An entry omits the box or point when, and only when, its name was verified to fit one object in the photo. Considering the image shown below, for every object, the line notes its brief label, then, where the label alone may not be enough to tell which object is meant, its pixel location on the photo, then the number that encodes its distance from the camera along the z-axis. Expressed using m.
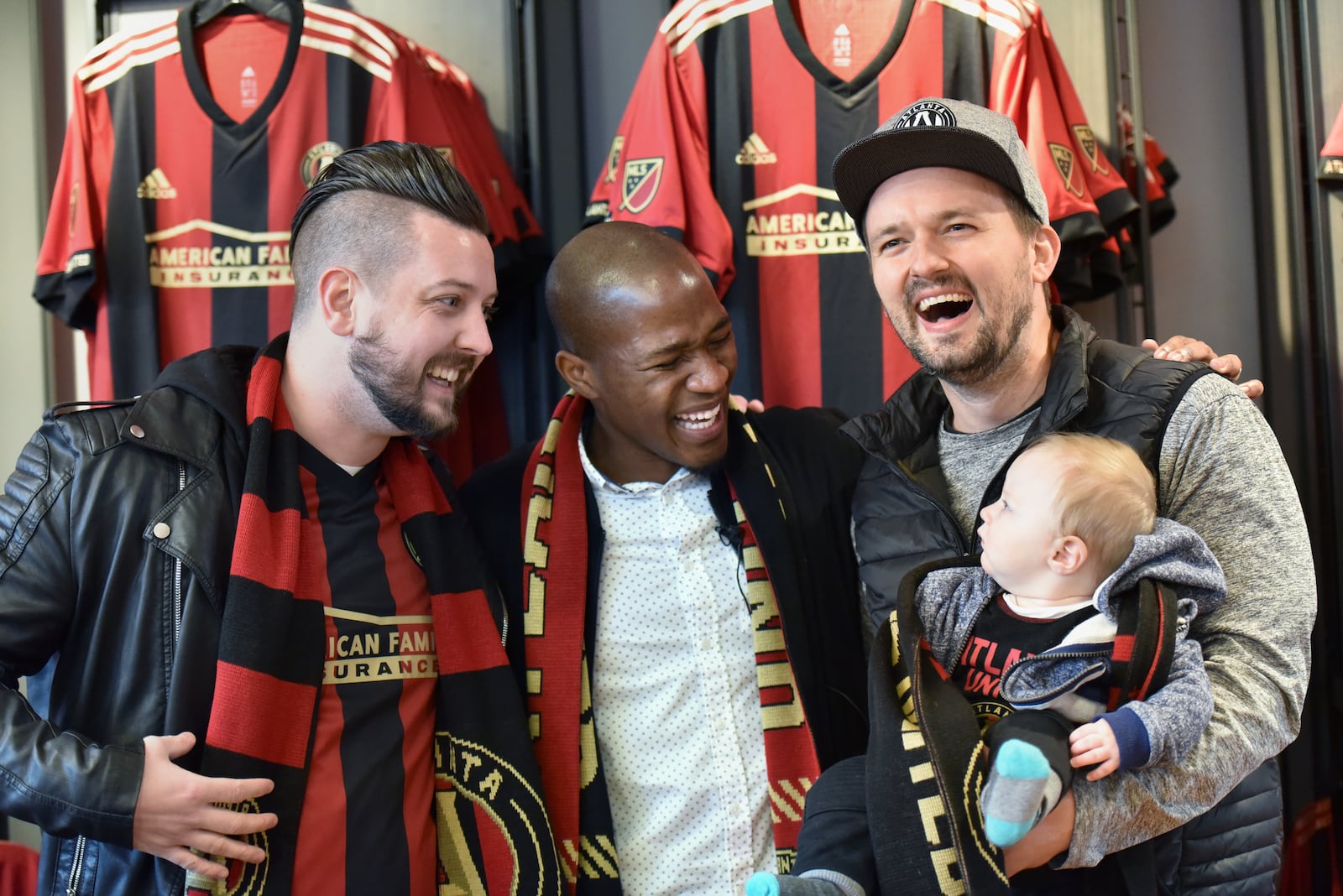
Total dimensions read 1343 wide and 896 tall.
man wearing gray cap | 1.58
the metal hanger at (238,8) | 2.91
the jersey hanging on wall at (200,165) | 2.88
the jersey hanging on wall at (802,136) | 2.77
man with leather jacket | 1.74
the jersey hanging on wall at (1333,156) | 2.77
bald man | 2.04
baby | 1.47
